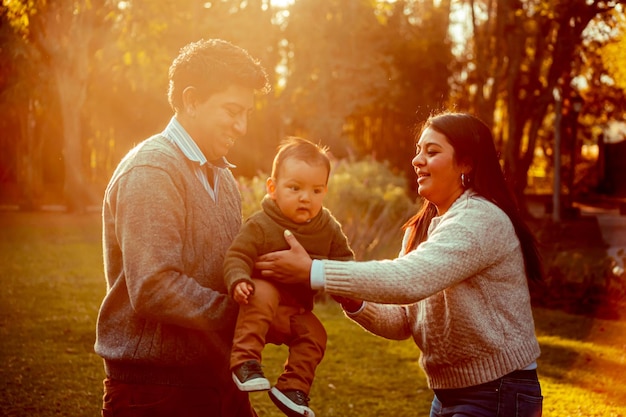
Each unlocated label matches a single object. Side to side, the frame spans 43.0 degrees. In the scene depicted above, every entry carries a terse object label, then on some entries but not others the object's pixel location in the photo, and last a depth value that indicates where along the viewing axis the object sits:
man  2.85
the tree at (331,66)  34.22
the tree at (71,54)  21.38
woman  3.00
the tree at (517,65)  19.20
